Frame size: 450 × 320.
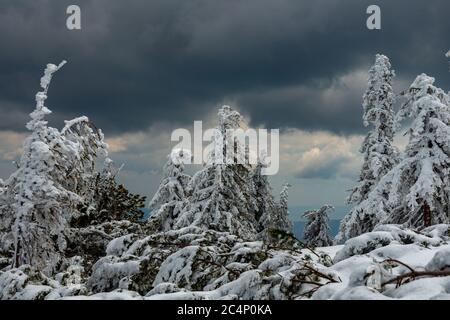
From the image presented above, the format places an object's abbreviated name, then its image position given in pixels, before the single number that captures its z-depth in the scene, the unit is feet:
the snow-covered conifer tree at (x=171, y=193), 91.04
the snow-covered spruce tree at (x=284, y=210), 148.61
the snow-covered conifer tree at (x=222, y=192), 77.36
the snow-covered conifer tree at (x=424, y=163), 60.44
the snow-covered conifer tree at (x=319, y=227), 132.98
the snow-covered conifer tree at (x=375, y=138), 88.22
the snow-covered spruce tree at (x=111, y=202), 75.36
